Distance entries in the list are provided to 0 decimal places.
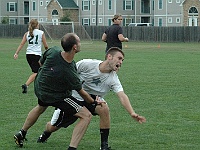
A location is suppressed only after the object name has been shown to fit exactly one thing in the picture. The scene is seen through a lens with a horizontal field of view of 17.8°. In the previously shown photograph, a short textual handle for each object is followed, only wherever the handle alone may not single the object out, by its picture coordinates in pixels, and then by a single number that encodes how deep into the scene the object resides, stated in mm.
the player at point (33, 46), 15586
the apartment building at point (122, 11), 80625
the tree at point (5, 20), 89938
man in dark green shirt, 7883
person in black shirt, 16906
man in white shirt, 8344
